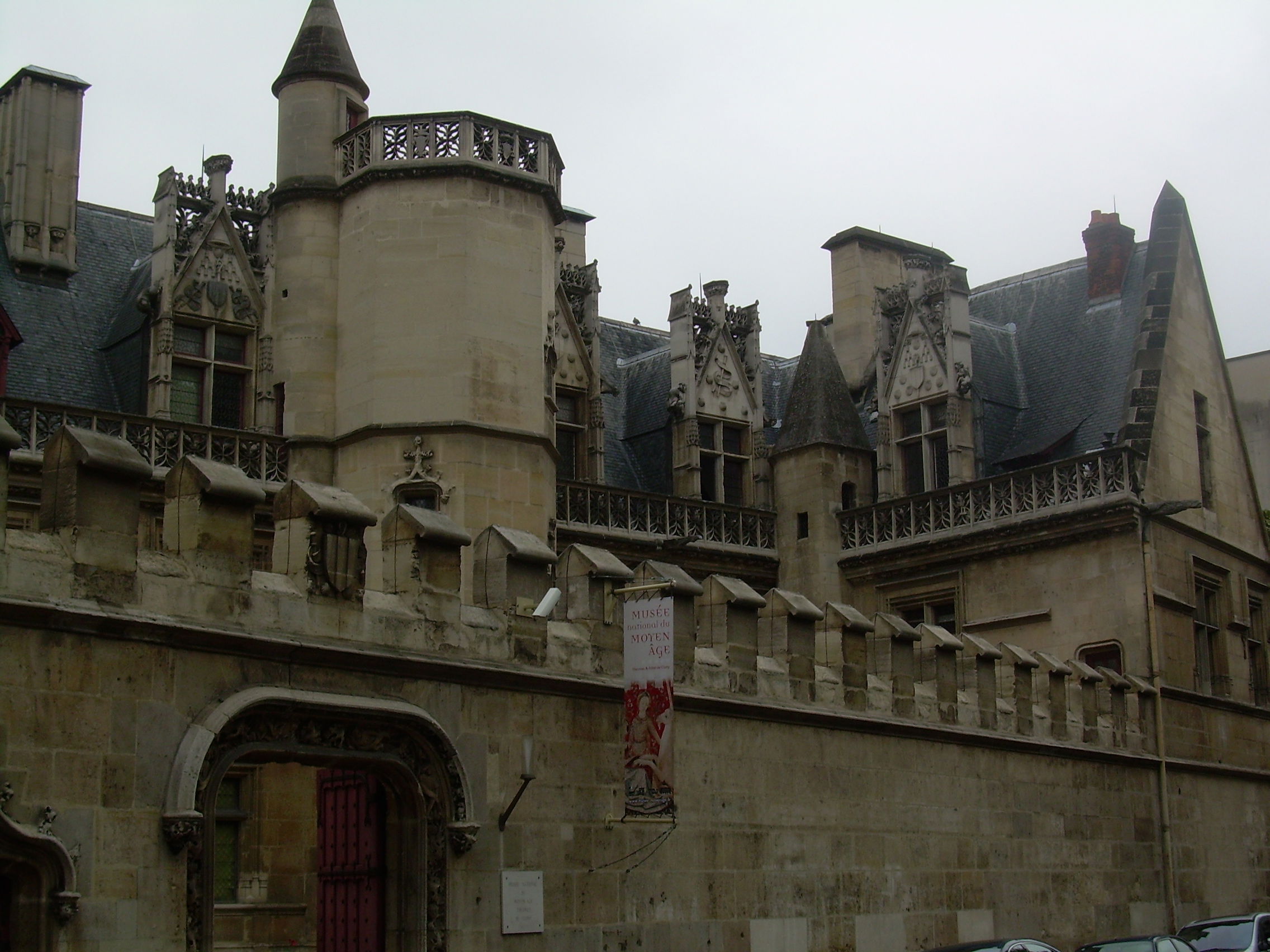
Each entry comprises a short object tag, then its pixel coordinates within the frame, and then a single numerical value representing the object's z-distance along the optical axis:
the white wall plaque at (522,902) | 13.36
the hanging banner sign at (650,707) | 14.18
